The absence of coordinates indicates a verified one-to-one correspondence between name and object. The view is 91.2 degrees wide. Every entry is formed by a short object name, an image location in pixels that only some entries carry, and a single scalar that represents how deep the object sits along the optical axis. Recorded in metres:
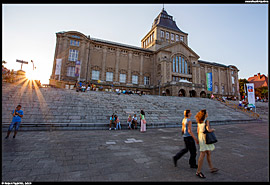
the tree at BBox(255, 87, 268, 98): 46.42
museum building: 30.67
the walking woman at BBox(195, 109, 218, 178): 3.40
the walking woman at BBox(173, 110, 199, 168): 3.91
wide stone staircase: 9.94
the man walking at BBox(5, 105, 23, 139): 6.81
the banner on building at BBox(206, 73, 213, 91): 35.38
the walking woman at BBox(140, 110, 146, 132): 9.48
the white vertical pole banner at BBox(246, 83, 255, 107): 18.48
